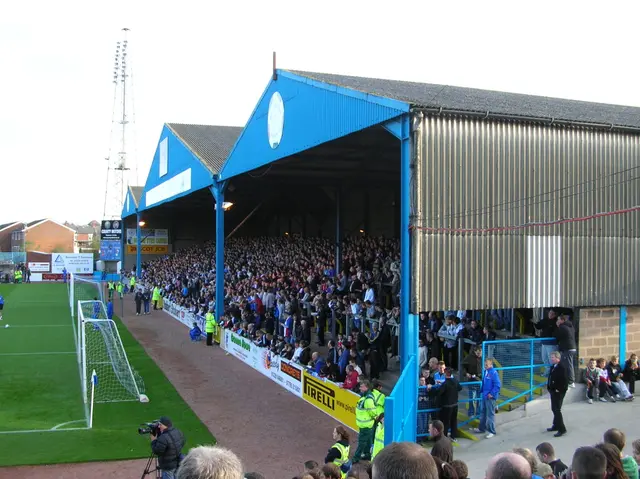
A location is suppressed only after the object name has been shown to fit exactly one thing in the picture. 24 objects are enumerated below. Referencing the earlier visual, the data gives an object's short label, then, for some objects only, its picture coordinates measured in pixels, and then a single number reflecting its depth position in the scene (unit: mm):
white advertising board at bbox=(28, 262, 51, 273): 67188
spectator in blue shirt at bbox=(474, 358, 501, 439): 11891
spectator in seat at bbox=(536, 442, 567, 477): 6355
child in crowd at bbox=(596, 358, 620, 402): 13359
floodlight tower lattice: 66250
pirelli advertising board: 13711
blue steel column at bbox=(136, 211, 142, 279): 49441
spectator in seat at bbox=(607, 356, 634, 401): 13406
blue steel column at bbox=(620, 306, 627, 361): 14062
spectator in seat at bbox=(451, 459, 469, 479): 5141
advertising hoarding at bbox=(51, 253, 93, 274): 66125
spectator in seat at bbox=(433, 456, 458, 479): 4949
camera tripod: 9445
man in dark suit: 11469
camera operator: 9242
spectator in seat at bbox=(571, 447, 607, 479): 4219
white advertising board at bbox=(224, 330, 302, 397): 17125
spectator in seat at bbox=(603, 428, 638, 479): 5461
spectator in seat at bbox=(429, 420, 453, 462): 6898
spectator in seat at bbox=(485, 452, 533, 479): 3439
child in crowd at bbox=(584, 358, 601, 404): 13320
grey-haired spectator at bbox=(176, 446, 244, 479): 2896
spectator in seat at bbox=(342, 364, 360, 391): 13812
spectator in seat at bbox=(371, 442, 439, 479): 2756
